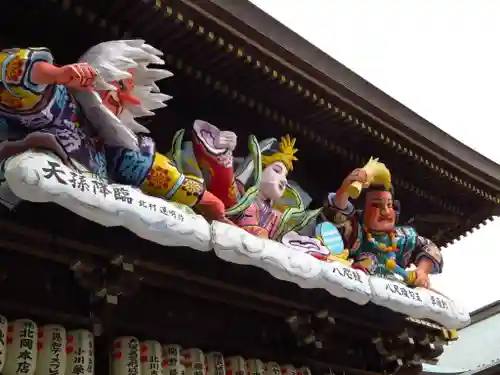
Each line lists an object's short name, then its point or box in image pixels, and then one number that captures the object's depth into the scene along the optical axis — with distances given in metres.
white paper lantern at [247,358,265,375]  5.14
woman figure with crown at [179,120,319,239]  4.73
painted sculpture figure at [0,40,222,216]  3.59
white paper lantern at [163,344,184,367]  4.62
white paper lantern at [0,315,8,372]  3.84
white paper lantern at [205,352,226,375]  4.89
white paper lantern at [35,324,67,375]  4.02
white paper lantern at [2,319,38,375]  3.90
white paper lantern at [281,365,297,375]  5.39
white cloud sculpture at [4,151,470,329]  3.43
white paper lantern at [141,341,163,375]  4.45
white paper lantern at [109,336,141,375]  4.36
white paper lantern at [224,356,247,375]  5.02
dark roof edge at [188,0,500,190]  4.65
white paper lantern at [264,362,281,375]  5.25
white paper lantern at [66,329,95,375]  4.13
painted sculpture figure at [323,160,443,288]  5.65
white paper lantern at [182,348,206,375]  4.73
